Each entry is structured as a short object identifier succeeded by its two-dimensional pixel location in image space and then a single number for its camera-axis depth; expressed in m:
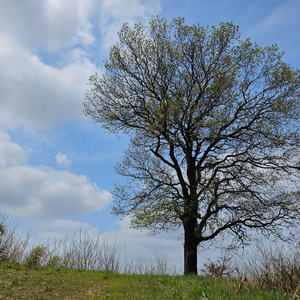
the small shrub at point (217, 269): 15.18
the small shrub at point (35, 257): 14.09
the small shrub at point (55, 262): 14.50
